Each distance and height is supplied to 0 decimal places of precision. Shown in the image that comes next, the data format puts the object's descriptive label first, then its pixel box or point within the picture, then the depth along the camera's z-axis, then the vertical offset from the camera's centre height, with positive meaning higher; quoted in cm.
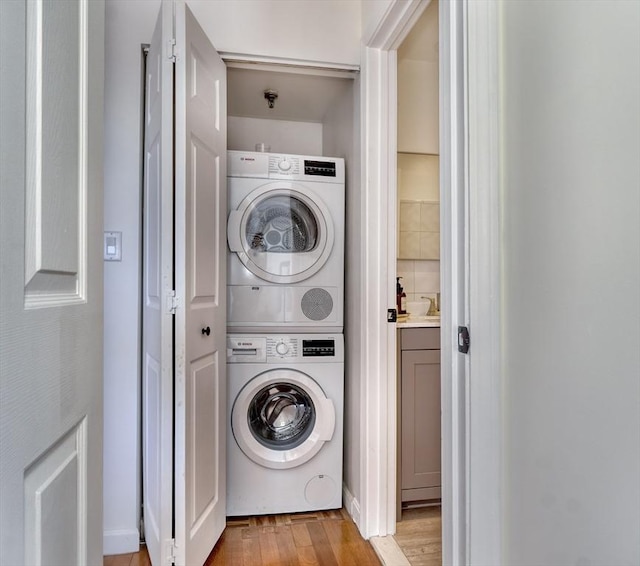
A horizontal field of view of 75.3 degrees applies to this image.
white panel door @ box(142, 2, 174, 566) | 148 -6
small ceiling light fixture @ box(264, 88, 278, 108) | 233 +109
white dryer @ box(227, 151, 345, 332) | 207 +22
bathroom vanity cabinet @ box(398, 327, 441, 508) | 195 -60
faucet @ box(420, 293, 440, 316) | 265 -14
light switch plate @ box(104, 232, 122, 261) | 178 +17
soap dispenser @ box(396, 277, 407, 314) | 241 -9
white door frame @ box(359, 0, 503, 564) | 88 +1
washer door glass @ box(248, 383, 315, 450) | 210 -67
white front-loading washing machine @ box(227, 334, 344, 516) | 202 -69
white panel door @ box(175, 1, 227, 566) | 150 -3
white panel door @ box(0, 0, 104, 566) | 46 +0
